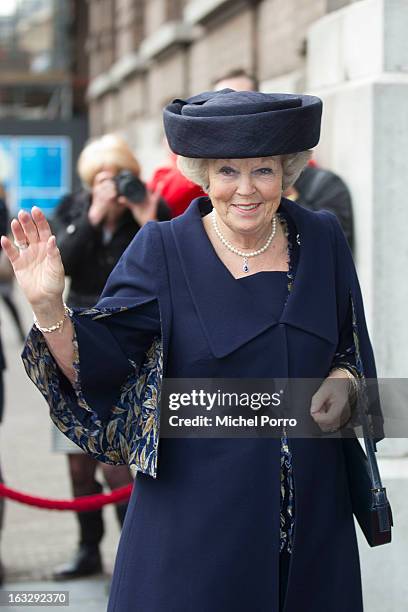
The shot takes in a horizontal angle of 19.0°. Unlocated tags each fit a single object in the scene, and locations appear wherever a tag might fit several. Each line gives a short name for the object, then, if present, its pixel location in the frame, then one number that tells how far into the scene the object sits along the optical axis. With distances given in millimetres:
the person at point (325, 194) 4711
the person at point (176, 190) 5051
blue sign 23250
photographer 4988
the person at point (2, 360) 5074
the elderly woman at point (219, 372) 2762
